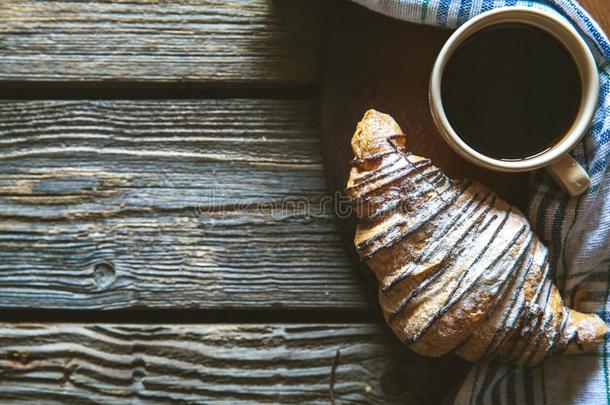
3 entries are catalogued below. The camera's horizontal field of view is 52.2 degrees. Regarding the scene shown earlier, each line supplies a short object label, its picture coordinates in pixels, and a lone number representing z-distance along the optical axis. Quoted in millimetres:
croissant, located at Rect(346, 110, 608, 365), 566
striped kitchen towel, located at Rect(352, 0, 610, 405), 592
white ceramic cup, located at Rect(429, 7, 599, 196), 561
